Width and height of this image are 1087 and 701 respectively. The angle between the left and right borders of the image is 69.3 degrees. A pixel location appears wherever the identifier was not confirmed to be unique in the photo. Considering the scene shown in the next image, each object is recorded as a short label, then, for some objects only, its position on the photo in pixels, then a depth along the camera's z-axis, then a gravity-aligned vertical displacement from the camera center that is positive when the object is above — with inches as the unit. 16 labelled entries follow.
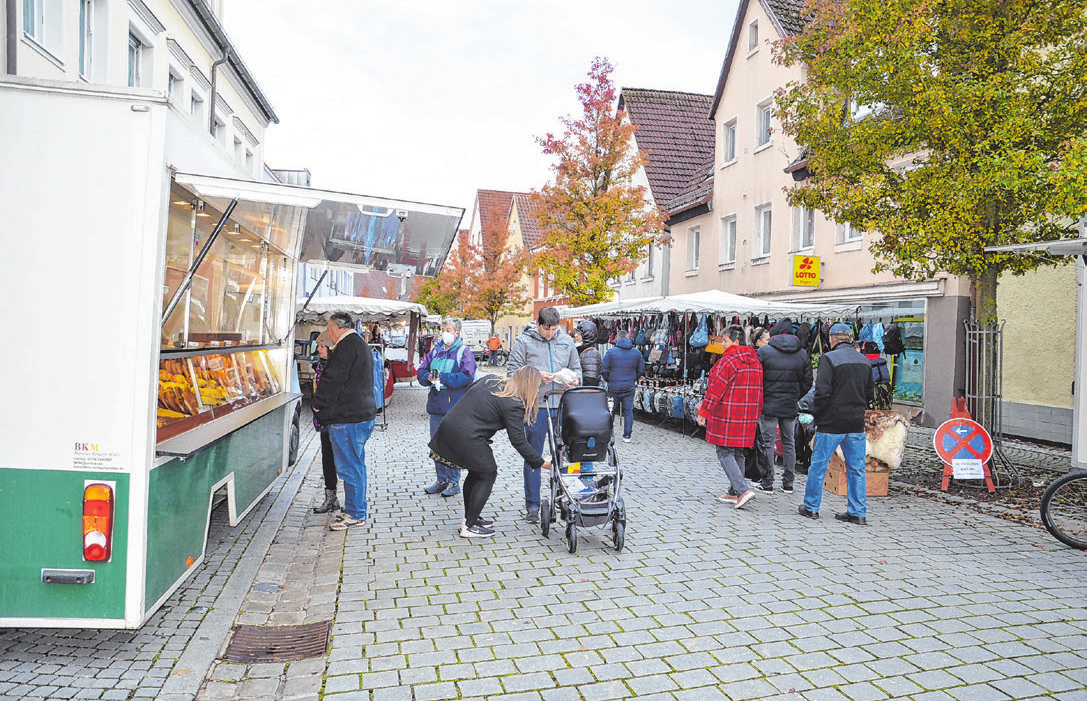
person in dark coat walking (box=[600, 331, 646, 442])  474.3 -13.3
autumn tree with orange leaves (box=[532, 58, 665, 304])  888.3 +162.4
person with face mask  318.0 -12.0
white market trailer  142.9 -2.5
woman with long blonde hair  232.2 -22.1
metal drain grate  161.4 -64.6
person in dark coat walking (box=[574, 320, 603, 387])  502.6 -7.8
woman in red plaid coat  293.9 -20.1
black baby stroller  235.5 -38.1
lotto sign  687.7 +74.2
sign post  333.1 -36.9
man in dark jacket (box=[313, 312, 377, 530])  255.1 -20.1
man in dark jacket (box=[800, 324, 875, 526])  273.4 -20.8
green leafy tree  325.7 +104.9
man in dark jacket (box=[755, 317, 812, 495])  340.2 -14.6
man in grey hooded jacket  261.9 -2.6
